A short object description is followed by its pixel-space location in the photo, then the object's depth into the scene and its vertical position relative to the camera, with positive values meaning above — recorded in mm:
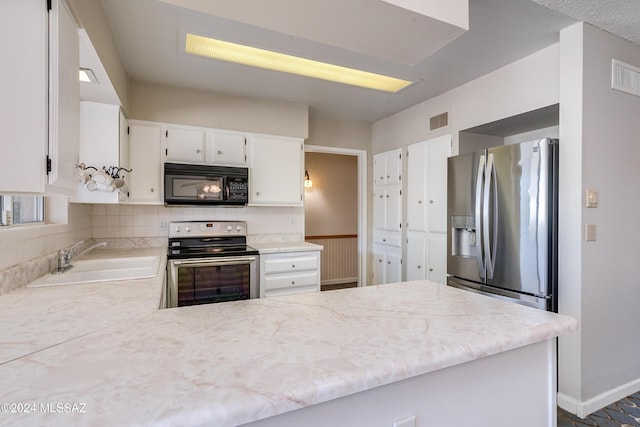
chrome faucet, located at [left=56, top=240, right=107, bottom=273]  1812 -288
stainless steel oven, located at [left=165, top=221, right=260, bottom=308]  2666 -480
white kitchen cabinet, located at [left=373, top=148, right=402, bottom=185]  3828 +578
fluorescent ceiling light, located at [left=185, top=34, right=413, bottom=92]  2404 +1285
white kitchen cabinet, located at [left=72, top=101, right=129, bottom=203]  2285 +552
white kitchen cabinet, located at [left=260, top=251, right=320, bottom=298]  3062 -622
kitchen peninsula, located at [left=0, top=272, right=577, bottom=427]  555 -334
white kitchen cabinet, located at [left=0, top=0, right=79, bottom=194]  951 +380
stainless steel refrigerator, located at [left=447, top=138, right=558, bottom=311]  2064 -69
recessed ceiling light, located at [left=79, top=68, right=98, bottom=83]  1819 +823
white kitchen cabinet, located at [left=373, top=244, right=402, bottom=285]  3834 -673
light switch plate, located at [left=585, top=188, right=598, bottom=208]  2029 +96
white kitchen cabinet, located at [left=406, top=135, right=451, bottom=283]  3199 +45
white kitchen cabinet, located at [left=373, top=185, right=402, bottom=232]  3816 +54
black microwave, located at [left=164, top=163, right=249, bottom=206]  2947 +266
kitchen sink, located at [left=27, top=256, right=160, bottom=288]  1624 -381
